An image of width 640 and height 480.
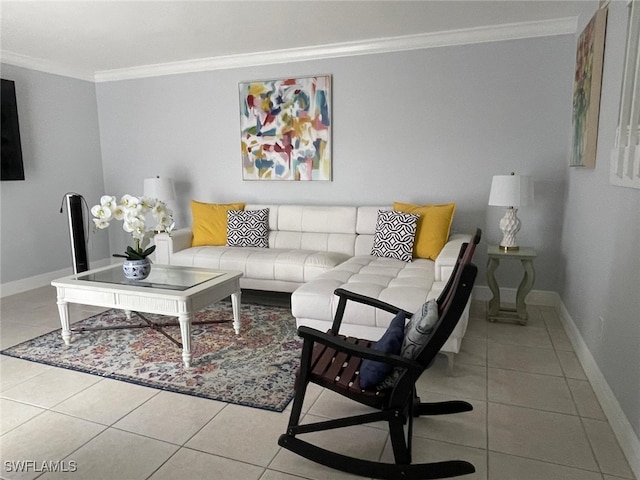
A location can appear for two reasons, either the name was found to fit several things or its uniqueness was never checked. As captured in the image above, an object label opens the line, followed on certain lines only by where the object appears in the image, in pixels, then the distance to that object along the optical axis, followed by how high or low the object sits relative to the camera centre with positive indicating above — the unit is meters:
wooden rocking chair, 1.63 -0.87
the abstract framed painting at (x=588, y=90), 2.60 +0.54
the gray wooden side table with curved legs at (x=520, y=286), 3.29 -0.86
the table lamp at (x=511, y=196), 3.30 -0.18
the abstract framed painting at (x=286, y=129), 4.30 +0.47
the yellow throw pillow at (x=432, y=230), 3.56 -0.47
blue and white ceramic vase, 2.96 -0.64
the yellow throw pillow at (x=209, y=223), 4.30 -0.48
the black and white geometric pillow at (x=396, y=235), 3.57 -0.52
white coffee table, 2.63 -0.75
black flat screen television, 4.14 +0.41
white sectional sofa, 2.68 -0.73
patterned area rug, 2.42 -1.19
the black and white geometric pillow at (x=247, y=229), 4.16 -0.53
